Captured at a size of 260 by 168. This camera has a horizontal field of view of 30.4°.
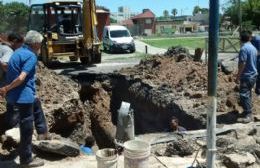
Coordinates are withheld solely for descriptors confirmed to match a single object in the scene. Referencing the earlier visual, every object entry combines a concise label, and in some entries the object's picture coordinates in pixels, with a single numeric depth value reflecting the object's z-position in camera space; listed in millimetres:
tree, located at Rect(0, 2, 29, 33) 33422
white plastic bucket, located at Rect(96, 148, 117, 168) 6391
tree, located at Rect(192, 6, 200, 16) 147875
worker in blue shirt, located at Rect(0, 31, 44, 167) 6566
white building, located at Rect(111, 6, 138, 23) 129538
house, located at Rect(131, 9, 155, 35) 95000
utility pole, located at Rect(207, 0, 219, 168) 5879
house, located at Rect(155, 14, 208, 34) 97625
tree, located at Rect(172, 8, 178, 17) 151300
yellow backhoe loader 21000
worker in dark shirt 12109
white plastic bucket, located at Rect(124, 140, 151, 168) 6230
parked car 32750
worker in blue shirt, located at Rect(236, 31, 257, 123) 9542
